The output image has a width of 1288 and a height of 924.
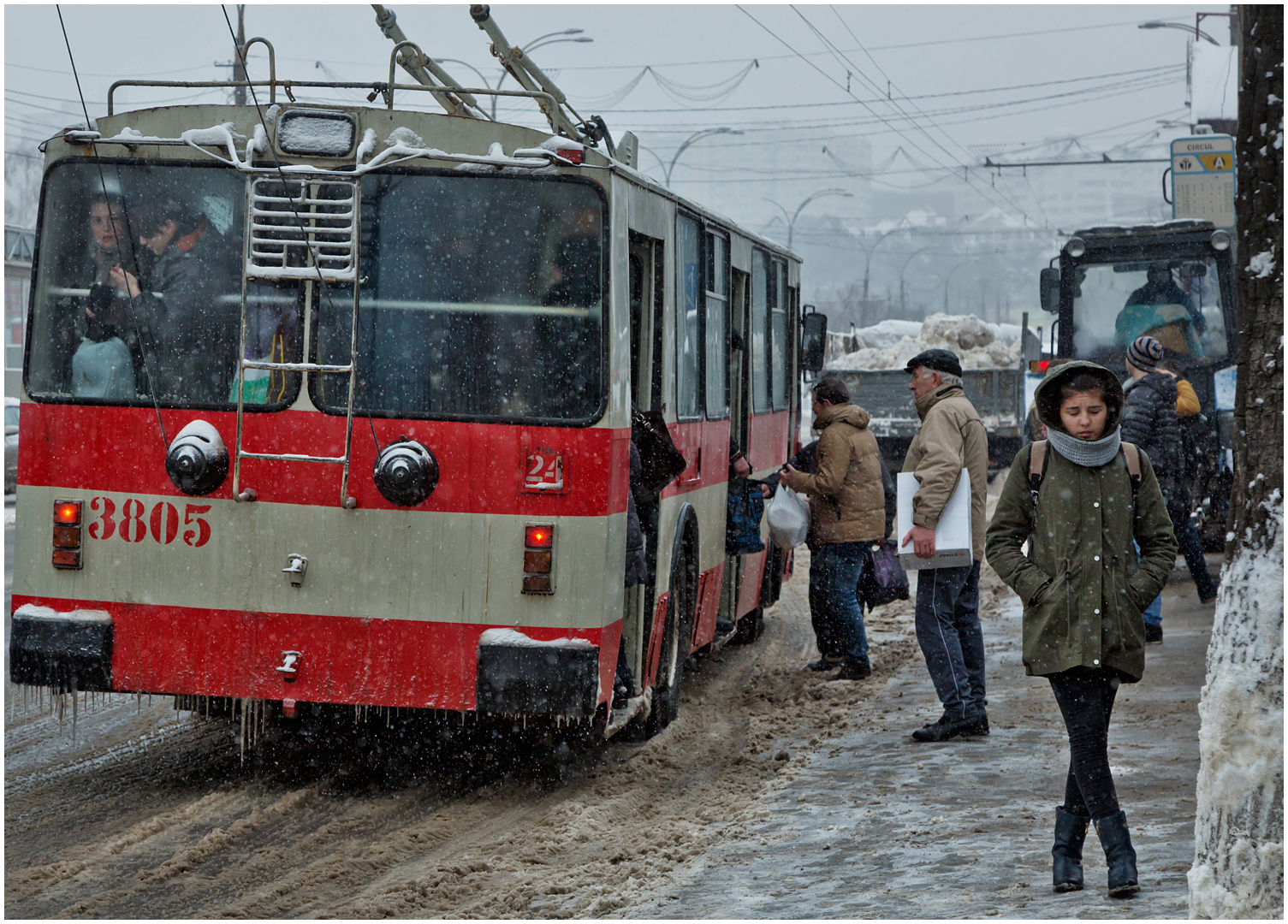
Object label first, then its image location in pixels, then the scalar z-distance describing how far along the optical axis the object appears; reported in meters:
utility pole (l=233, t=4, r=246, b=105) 26.16
